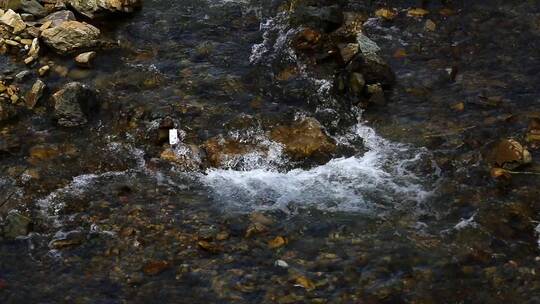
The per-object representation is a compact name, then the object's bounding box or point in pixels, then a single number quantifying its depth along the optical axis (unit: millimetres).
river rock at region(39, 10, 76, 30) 10741
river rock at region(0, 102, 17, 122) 9125
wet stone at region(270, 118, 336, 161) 8508
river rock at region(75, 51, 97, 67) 10156
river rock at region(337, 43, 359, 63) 9805
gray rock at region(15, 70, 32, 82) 9852
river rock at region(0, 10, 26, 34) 10734
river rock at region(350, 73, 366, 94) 9359
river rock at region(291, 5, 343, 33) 10602
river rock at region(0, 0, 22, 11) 11234
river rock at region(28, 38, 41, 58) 10328
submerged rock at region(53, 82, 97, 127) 9055
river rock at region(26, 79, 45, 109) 9359
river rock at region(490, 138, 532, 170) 7629
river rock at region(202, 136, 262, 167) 8492
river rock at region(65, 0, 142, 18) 11211
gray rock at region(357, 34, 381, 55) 9812
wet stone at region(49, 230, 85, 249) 7062
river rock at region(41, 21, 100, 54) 10375
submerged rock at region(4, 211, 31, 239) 7203
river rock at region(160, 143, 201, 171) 8367
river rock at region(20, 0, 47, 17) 11164
